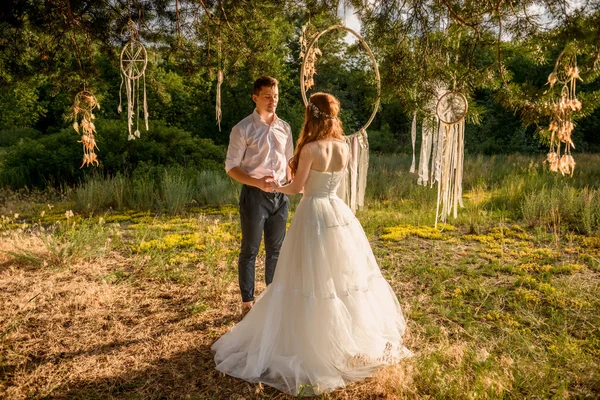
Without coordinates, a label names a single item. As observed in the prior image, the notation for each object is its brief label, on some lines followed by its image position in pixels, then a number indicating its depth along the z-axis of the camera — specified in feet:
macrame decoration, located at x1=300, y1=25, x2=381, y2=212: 11.00
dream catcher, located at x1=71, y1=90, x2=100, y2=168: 9.58
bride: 8.38
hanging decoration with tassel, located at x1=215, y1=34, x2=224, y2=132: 11.27
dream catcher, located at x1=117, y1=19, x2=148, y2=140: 10.37
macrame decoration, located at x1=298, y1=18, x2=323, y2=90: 10.55
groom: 10.46
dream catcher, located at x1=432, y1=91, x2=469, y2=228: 9.21
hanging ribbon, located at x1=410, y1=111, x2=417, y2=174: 9.67
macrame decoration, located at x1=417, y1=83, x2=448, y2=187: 9.36
